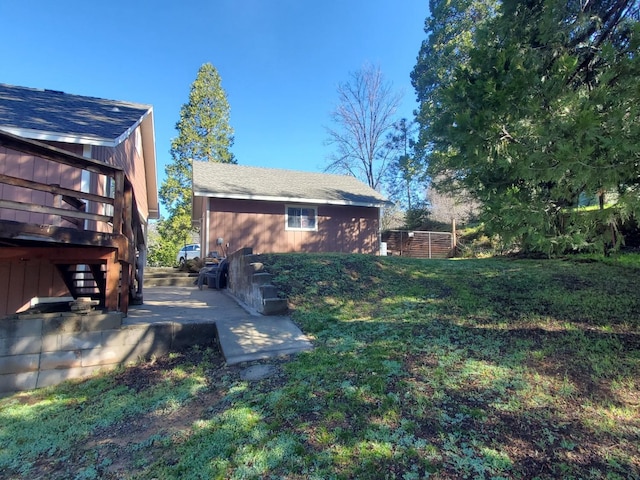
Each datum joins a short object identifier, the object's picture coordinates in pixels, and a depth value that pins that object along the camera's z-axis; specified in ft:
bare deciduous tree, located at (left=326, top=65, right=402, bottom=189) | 80.53
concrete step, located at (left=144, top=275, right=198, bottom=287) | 33.45
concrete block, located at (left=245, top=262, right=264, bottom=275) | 19.83
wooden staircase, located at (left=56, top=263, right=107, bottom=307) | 15.85
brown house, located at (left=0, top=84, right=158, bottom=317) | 12.53
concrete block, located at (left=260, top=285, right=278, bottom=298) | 17.59
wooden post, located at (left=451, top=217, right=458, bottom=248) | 52.66
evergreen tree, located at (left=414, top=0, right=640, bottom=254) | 9.07
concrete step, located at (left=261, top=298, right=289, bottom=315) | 17.13
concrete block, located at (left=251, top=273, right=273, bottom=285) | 18.56
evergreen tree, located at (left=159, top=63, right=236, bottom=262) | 73.41
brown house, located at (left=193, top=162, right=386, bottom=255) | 37.65
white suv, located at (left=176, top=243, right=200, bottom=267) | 63.77
